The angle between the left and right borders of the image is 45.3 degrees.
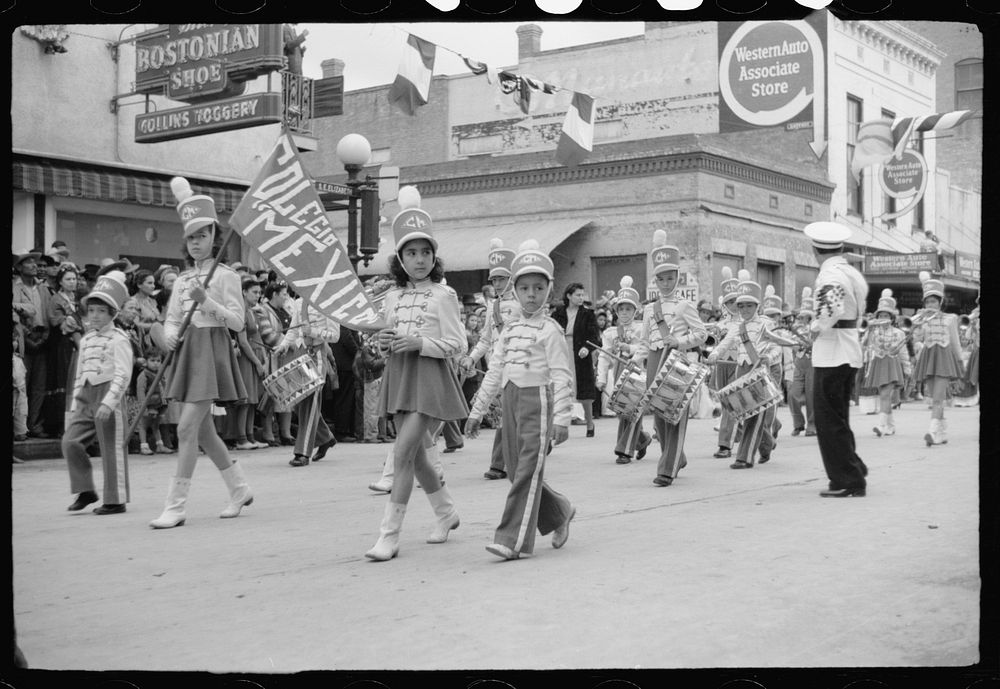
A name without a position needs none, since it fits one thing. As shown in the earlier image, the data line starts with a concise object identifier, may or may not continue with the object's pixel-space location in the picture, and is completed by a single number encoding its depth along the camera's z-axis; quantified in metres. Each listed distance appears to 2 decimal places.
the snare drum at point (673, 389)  10.60
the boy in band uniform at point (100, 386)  8.38
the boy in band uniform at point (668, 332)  10.56
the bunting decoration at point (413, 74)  12.91
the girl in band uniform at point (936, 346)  15.93
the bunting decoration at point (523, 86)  13.74
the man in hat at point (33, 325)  11.94
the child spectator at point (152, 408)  12.77
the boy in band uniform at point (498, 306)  12.27
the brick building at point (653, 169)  25.61
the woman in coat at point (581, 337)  16.89
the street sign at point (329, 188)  15.77
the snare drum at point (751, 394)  11.91
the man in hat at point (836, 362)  9.45
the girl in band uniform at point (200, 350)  8.05
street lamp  14.61
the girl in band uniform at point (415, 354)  6.86
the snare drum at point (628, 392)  11.45
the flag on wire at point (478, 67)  12.36
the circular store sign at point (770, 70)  23.62
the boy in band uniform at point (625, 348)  12.20
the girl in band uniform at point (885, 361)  16.31
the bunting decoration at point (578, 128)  14.66
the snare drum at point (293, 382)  11.96
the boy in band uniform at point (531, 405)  6.73
